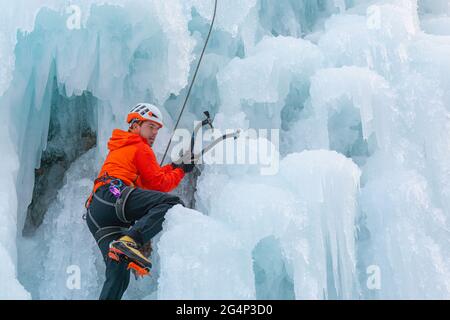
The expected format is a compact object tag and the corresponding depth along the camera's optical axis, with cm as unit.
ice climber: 574
